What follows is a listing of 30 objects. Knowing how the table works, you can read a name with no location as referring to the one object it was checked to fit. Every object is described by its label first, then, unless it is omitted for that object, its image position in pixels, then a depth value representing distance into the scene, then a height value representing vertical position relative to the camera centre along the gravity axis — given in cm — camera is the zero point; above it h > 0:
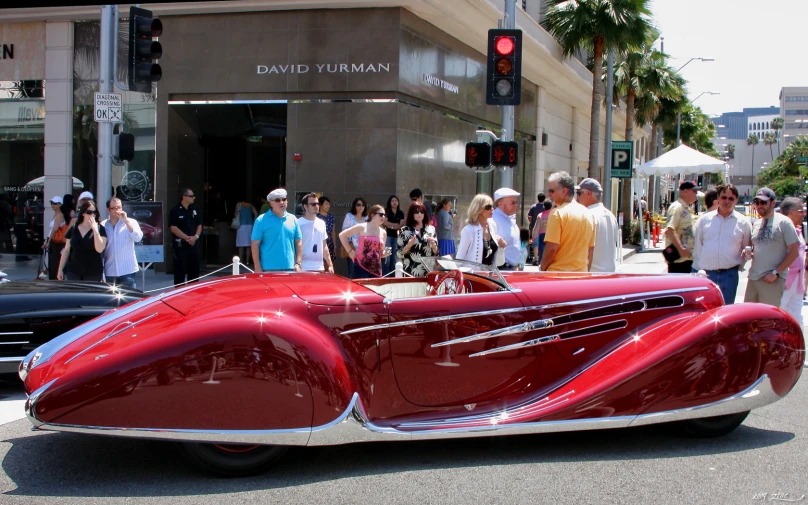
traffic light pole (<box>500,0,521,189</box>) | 1223 +185
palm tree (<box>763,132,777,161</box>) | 17176 +2065
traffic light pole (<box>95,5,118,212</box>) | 1059 +127
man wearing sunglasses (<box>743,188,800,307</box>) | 749 -19
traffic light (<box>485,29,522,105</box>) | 1080 +225
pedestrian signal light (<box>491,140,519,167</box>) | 1123 +105
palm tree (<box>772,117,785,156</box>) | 16788 +2379
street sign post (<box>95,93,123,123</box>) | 1038 +148
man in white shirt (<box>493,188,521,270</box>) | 812 -2
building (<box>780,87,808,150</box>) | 18375 +3018
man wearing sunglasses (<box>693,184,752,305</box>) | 771 -14
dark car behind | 593 -80
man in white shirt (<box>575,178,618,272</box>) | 736 -7
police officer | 1152 -28
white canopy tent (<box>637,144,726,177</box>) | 2286 +199
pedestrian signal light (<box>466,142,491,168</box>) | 1138 +105
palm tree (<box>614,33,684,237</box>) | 3330 +670
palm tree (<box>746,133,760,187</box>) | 17326 +2084
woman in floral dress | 944 -23
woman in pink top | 959 -27
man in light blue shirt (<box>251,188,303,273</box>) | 848 -23
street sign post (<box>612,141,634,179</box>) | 2364 +218
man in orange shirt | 685 -12
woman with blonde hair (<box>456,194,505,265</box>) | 789 -8
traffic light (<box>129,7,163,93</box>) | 984 +220
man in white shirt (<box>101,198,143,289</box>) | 887 -35
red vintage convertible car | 401 -81
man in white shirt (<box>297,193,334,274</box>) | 937 -19
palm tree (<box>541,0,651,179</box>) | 2284 +616
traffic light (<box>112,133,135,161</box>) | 1063 +97
